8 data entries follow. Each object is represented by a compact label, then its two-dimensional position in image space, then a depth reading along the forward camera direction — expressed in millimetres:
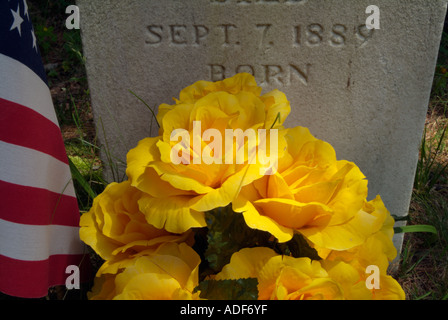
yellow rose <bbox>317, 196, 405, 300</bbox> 363
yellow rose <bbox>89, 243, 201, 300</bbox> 343
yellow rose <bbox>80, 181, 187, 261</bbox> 395
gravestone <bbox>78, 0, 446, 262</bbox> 446
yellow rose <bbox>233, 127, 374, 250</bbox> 357
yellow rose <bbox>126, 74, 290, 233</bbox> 353
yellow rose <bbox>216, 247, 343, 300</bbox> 333
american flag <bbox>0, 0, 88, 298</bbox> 388
